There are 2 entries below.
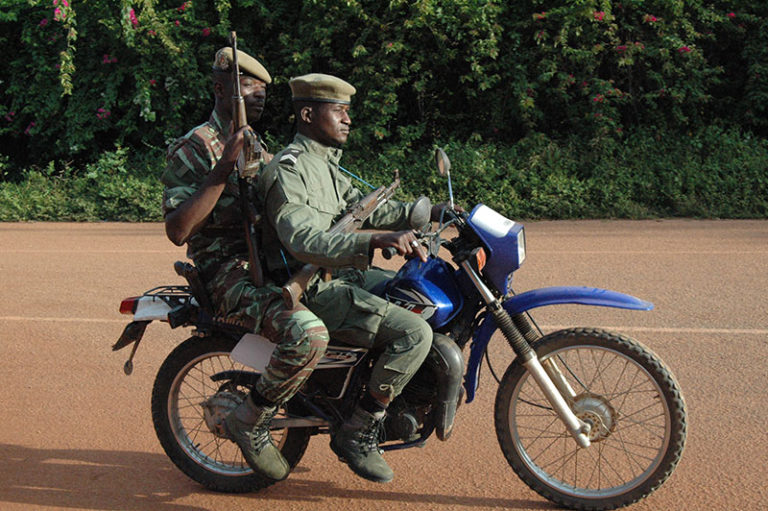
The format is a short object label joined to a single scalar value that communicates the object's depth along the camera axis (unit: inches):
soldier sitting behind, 134.7
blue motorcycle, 138.3
